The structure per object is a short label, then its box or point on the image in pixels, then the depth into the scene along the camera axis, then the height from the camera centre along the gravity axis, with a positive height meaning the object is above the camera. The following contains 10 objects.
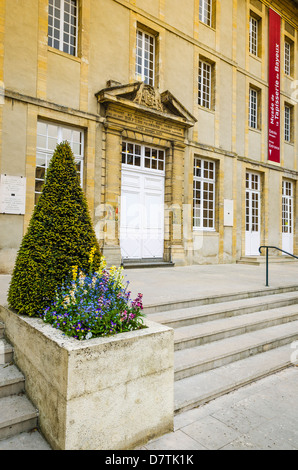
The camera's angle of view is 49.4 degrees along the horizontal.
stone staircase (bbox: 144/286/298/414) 3.10 -1.11
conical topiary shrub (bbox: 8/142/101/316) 2.81 +0.04
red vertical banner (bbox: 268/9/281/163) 13.23 +6.73
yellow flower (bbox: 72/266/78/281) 2.86 -0.23
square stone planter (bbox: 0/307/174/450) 2.04 -0.95
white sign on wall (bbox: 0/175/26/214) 6.88 +1.11
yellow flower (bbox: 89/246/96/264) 3.03 -0.07
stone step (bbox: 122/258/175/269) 8.59 -0.43
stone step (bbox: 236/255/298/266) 11.29 -0.35
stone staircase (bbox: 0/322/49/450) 2.22 -1.22
